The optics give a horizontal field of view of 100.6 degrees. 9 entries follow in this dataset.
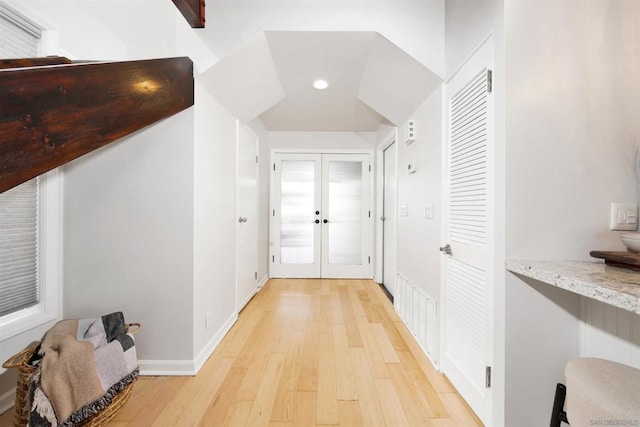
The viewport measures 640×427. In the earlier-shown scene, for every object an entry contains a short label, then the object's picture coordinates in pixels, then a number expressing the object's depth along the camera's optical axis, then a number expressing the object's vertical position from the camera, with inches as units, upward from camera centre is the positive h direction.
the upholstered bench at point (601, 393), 26.6 -19.2
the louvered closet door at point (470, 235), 52.0 -5.0
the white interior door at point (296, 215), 162.9 -2.3
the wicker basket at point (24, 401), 46.0 -34.1
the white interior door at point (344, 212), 162.4 -0.3
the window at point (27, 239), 55.5 -7.0
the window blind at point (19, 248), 56.2 -8.7
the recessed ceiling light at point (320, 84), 100.7 +49.5
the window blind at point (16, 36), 53.4 +36.5
